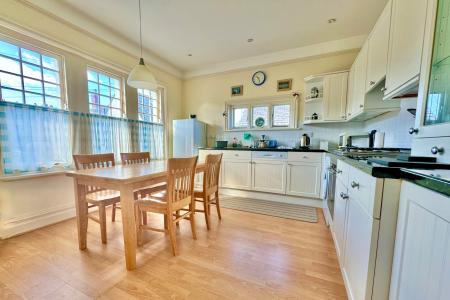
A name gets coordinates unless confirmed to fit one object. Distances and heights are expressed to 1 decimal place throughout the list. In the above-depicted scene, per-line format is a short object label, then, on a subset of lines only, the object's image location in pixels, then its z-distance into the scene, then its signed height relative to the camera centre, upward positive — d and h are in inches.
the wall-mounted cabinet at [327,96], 111.7 +28.5
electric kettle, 123.9 -0.8
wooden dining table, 54.6 -15.6
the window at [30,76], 74.5 +26.8
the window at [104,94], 103.3 +26.5
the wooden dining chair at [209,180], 80.7 -19.9
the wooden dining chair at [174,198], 62.2 -23.1
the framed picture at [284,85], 132.2 +40.6
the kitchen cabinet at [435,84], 36.4 +12.5
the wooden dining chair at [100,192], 67.6 -23.5
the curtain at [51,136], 74.1 +0.0
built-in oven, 77.2 -22.1
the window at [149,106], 134.0 +24.9
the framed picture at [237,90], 147.8 +40.3
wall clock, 139.5 +48.0
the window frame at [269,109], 132.8 +24.1
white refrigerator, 146.6 +1.0
